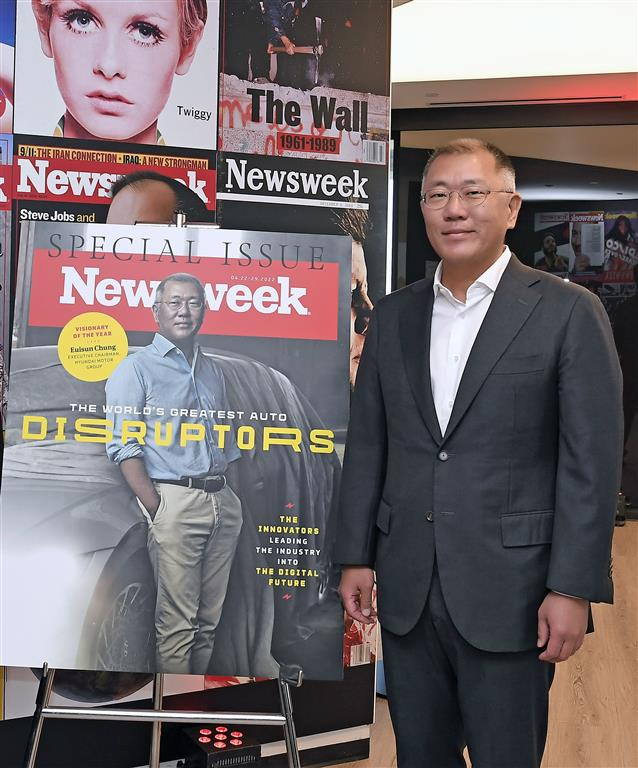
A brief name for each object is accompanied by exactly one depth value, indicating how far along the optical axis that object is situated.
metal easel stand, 1.97
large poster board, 2.01
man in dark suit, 1.73
